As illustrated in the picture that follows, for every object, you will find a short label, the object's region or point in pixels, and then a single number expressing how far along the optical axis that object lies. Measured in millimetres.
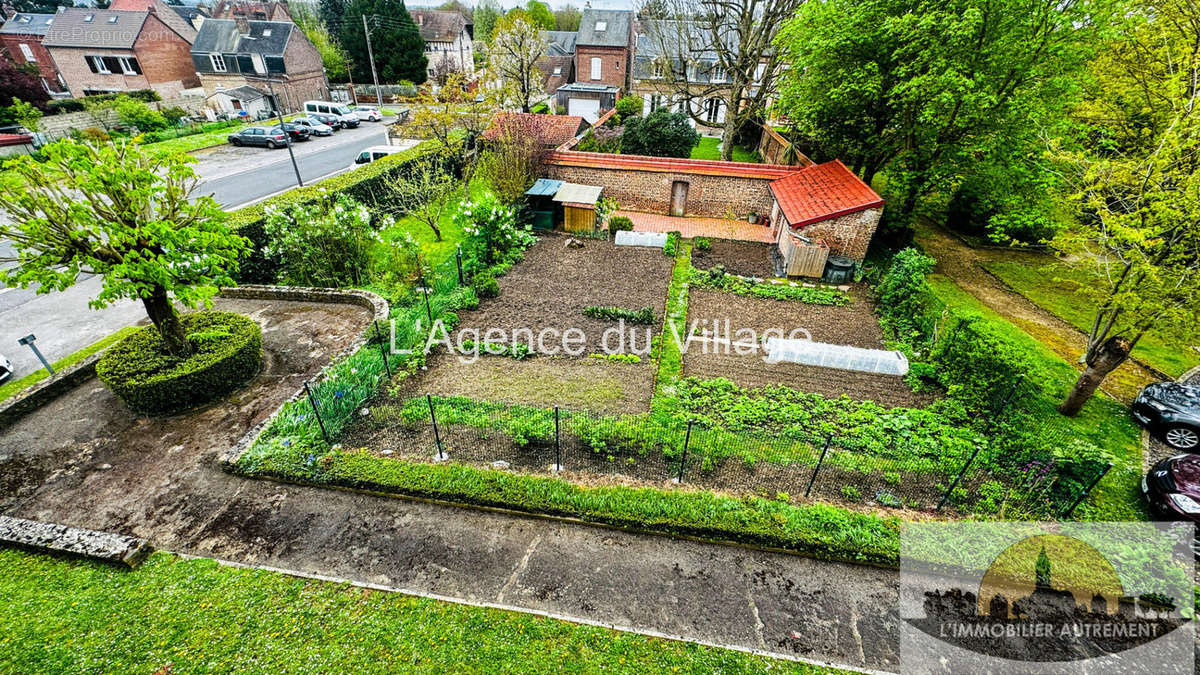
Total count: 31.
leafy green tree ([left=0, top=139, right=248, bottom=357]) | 8320
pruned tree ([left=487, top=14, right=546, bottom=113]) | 35625
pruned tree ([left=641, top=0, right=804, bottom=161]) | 23688
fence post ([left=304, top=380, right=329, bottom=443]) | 9049
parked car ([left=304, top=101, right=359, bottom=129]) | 41375
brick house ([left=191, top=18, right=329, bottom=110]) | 44750
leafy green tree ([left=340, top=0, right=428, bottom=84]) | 50281
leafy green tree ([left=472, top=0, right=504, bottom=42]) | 67625
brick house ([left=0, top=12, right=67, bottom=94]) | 44312
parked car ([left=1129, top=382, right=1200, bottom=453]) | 10094
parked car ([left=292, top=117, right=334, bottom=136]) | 37000
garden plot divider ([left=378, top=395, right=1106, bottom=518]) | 8664
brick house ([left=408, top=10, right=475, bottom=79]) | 63688
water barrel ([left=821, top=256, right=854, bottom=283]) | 17641
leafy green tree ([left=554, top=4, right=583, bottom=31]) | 93375
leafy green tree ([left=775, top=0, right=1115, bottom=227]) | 14359
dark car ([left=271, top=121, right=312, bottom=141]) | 35938
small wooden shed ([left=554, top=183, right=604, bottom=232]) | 21281
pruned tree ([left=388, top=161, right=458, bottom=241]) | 18891
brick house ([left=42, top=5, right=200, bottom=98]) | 41406
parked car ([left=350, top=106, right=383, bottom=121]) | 43719
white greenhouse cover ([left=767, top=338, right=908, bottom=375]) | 12398
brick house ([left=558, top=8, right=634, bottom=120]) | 48125
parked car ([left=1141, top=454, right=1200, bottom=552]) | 8047
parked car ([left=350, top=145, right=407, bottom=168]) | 28250
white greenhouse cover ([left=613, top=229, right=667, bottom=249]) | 20359
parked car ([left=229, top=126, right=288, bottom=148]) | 33781
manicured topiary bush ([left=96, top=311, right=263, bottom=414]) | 9805
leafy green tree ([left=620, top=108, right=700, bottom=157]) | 27203
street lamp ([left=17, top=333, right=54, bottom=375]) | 10660
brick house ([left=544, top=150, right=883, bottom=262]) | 19922
